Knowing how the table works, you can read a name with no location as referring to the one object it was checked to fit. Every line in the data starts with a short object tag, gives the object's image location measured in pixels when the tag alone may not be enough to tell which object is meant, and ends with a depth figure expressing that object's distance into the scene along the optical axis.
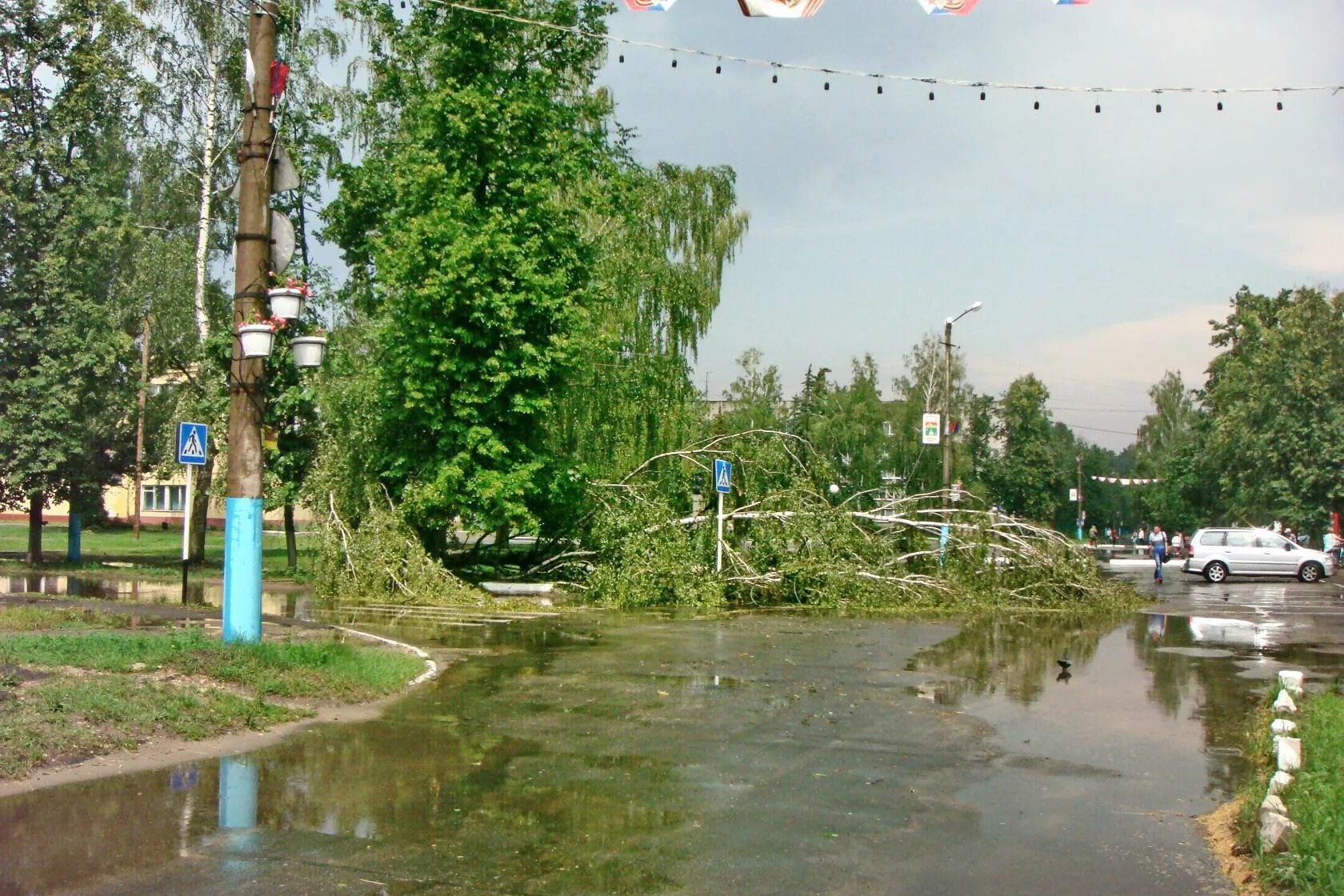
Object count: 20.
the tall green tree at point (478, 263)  23.05
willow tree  27.88
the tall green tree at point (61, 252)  29.03
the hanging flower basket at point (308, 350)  12.43
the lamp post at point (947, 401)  33.84
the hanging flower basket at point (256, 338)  12.23
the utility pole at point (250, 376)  12.55
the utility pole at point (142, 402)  31.86
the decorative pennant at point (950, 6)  12.37
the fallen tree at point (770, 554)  23.41
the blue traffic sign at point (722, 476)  24.11
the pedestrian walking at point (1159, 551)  38.41
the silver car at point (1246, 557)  39.69
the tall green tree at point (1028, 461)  88.81
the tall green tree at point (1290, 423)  54.22
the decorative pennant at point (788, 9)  12.28
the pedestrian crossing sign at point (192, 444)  19.75
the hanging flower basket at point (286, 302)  12.19
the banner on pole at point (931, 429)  35.97
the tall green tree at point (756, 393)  65.98
